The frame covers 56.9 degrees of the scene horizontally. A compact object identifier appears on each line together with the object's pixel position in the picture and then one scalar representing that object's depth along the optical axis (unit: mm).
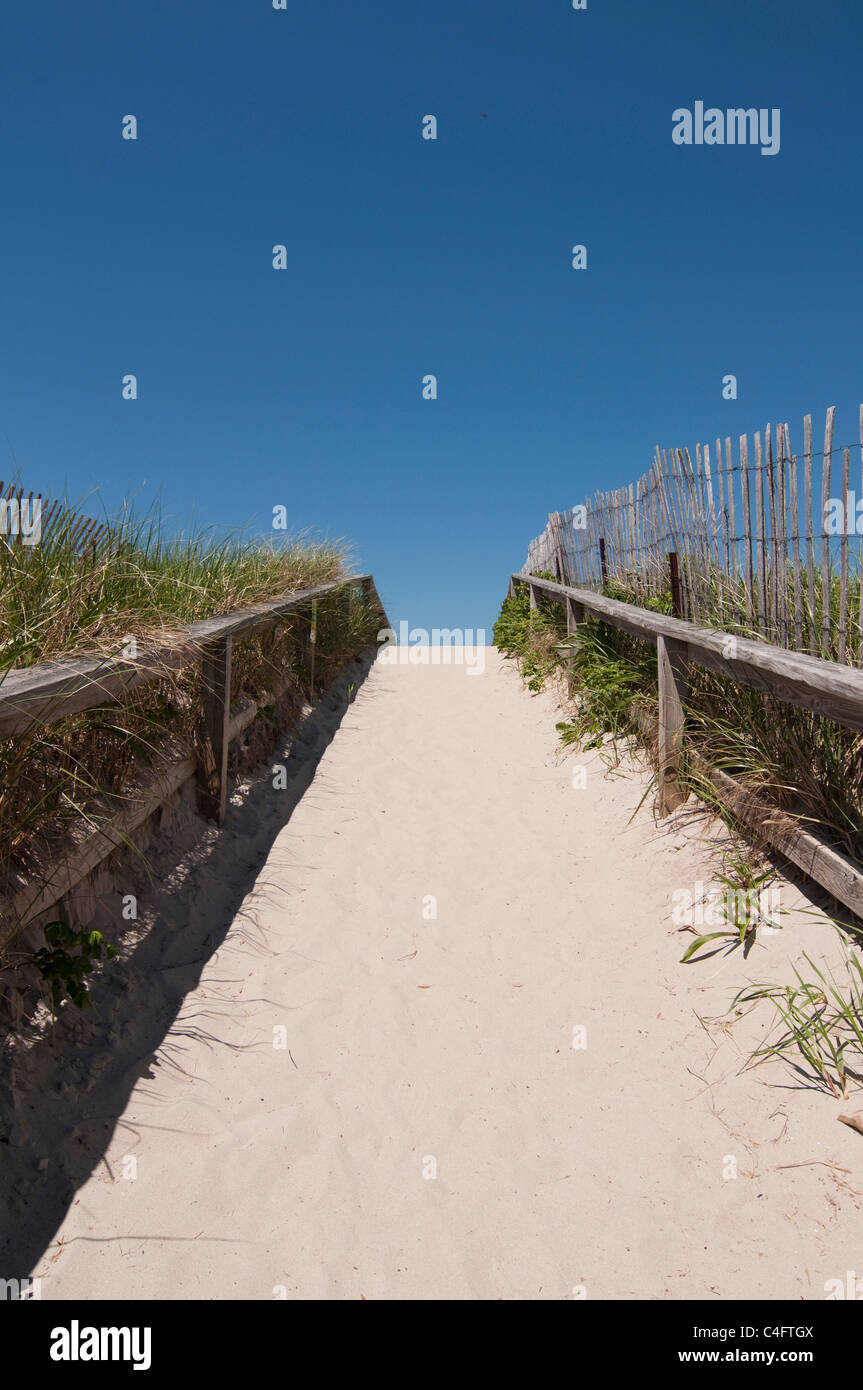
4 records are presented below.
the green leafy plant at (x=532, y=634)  7867
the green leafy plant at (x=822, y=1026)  2566
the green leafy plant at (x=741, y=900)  3234
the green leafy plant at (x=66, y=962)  2650
